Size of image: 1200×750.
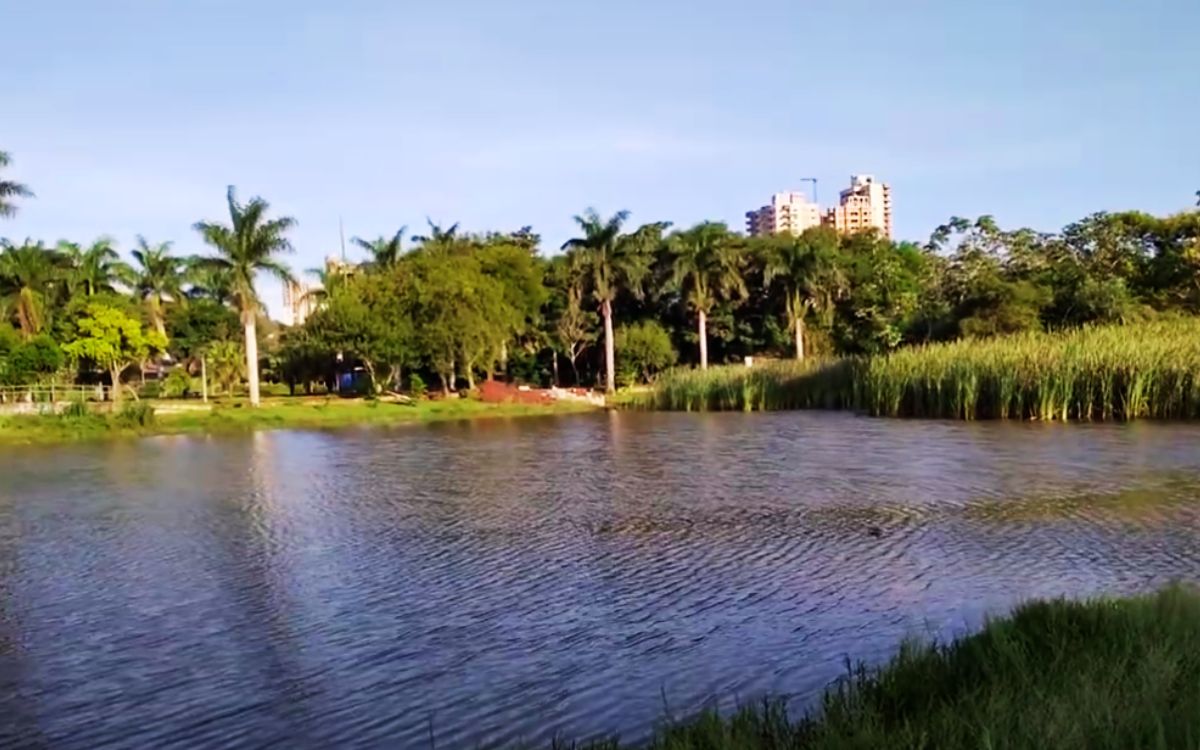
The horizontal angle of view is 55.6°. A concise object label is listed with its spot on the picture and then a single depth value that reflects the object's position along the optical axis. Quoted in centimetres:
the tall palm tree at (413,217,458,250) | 7236
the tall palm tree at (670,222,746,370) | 7175
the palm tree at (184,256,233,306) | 5928
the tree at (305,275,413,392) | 6041
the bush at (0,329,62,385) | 5412
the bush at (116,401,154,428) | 4609
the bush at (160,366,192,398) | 6900
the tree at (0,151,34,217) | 4531
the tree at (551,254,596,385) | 7275
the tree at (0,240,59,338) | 6431
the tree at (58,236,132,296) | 7331
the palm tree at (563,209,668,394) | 6962
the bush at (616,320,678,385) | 7338
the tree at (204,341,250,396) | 6969
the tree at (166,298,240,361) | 7888
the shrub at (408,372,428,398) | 6375
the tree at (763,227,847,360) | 7338
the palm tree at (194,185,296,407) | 5878
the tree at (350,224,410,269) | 7131
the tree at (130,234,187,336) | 7819
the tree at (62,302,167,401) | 5712
